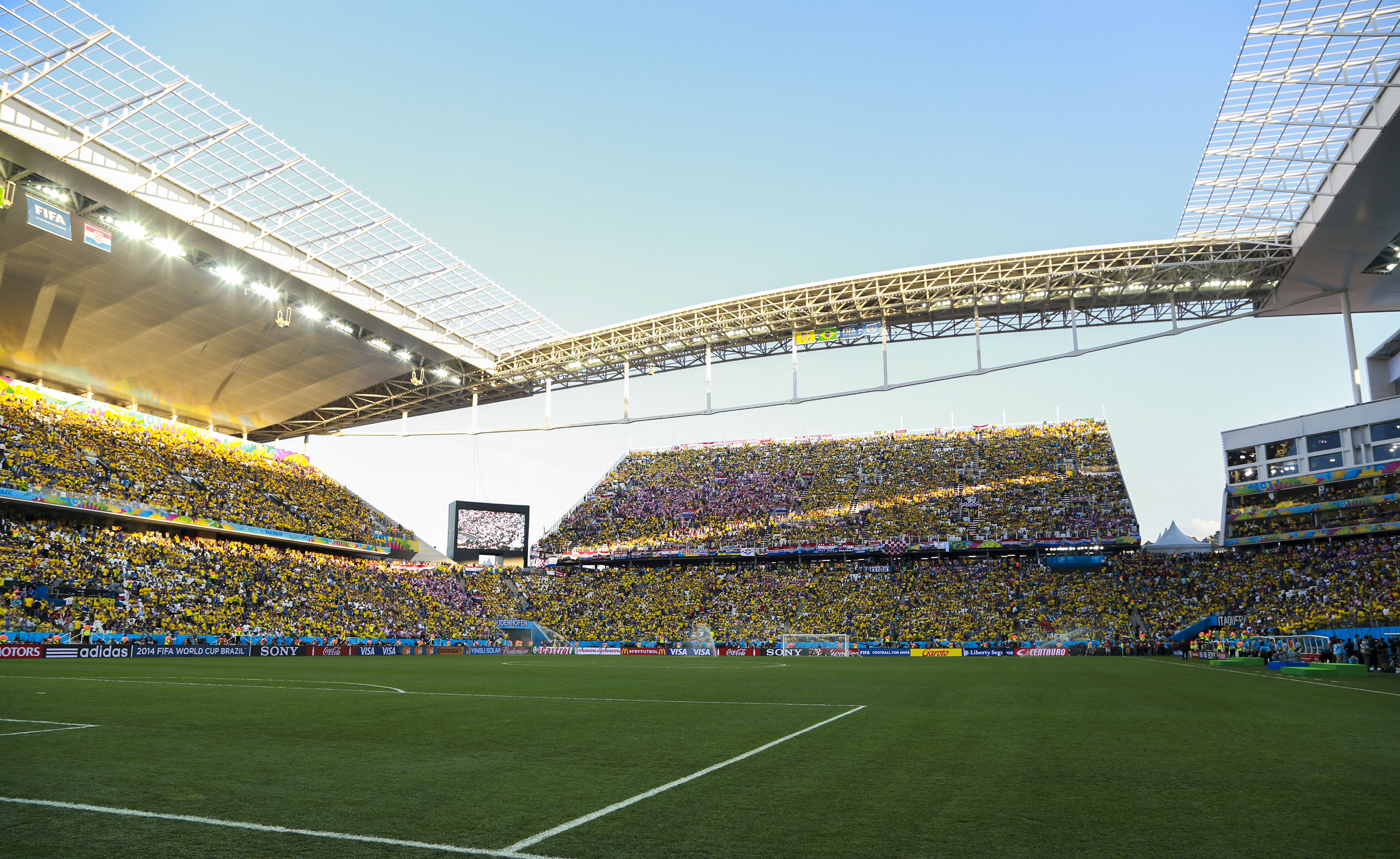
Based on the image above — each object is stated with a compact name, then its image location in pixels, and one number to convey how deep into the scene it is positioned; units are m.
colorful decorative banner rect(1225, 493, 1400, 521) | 43.62
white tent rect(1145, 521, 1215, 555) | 54.69
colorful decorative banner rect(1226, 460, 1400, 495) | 43.03
